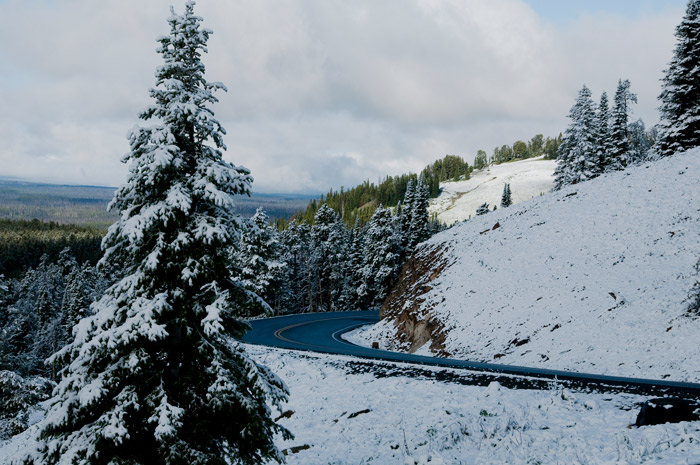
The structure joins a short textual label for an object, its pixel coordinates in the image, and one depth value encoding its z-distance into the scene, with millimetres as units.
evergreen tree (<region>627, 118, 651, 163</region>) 54925
